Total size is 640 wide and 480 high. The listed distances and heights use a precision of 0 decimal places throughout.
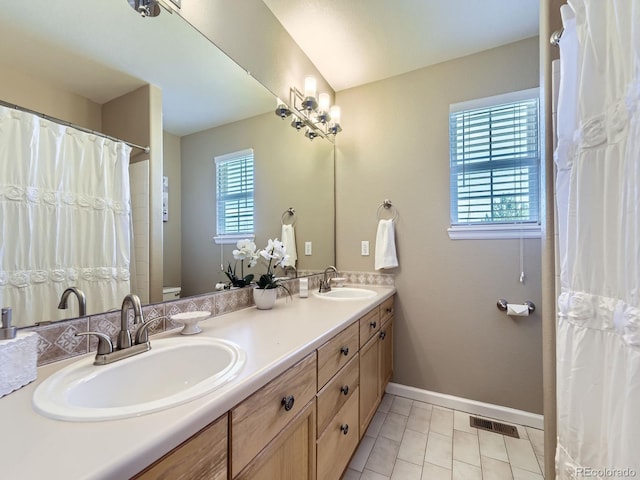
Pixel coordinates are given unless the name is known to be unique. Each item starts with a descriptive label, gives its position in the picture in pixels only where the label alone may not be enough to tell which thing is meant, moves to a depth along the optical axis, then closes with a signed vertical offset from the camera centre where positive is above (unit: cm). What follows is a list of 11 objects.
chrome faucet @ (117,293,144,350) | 83 -25
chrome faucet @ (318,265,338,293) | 207 -35
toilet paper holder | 180 -46
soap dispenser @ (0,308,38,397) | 61 -27
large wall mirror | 81 +55
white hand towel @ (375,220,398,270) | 215 -7
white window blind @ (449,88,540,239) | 185 +49
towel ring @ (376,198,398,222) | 223 +23
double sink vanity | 46 -38
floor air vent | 176 -125
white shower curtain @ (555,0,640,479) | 61 -1
